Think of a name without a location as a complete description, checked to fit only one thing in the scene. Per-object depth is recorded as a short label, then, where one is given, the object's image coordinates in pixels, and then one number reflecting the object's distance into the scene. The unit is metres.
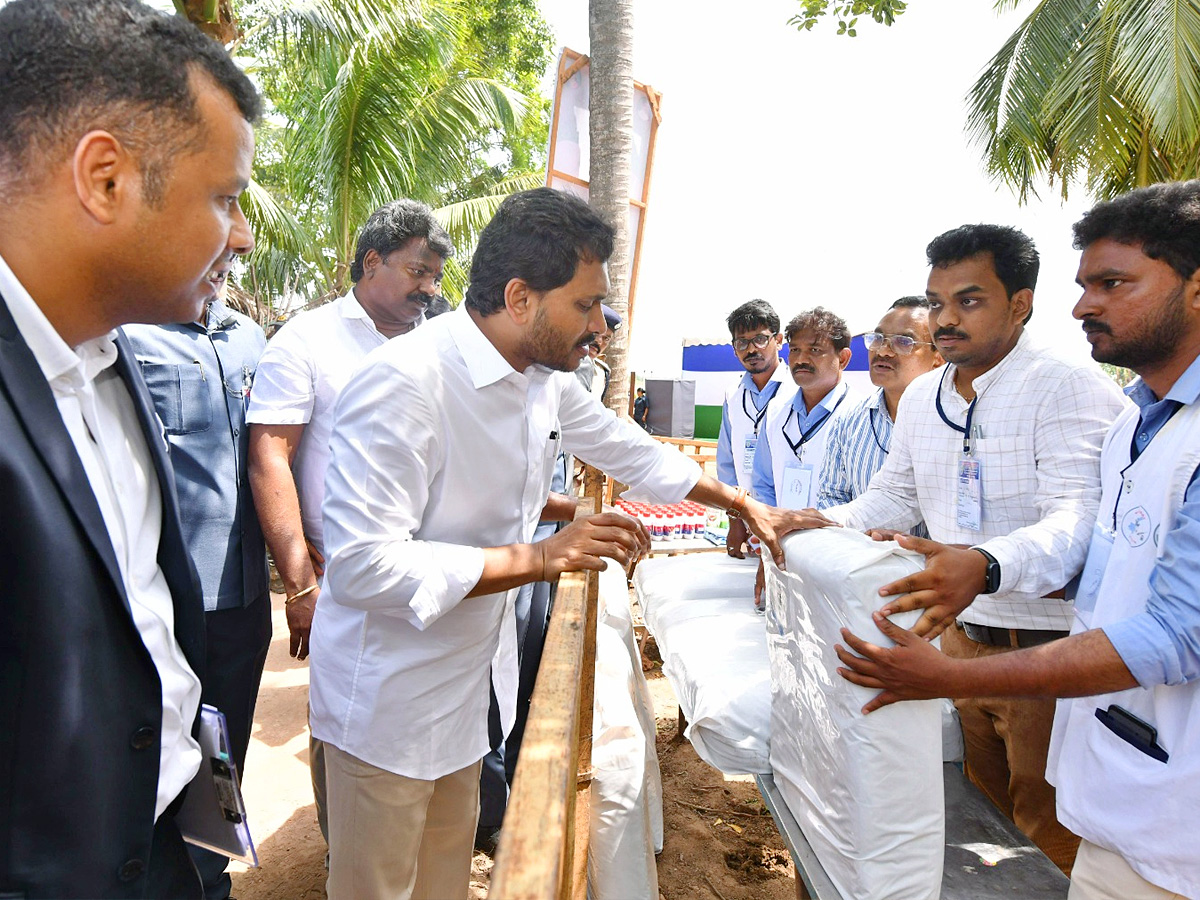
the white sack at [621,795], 2.29
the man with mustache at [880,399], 3.44
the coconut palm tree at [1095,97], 8.20
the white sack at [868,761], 1.56
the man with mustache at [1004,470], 1.96
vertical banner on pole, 4.49
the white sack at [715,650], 2.34
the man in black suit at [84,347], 0.83
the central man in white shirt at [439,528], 1.56
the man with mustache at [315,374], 2.44
